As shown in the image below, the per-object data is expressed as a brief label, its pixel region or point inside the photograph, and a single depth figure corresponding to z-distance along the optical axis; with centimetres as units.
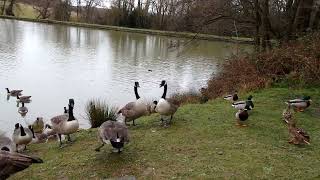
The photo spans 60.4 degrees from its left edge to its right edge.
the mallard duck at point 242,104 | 832
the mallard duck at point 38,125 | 1090
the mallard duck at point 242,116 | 747
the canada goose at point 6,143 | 682
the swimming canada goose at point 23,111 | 1210
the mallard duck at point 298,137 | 648
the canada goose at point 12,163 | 449
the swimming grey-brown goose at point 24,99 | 1297
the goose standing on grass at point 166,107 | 741
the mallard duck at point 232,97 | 987
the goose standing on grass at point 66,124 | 706
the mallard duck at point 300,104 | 893
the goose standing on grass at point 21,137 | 774
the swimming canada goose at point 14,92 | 1382
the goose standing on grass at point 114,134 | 565
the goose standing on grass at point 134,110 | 779
